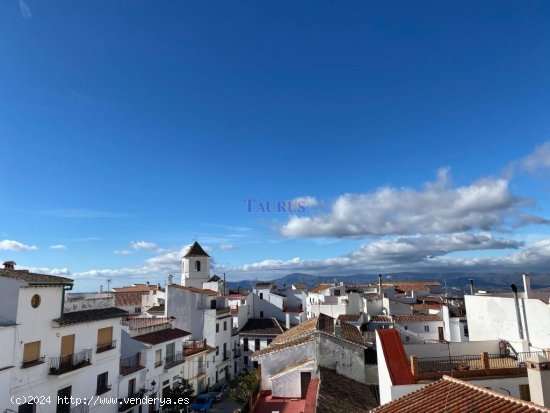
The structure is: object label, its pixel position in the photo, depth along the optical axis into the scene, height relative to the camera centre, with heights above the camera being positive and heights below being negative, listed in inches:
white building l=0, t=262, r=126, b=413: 807.1 -127.2
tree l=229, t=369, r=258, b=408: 1099.0 -285.8
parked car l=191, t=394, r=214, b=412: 1435.8 -420.8
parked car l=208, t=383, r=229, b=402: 1583.4 -441.1
